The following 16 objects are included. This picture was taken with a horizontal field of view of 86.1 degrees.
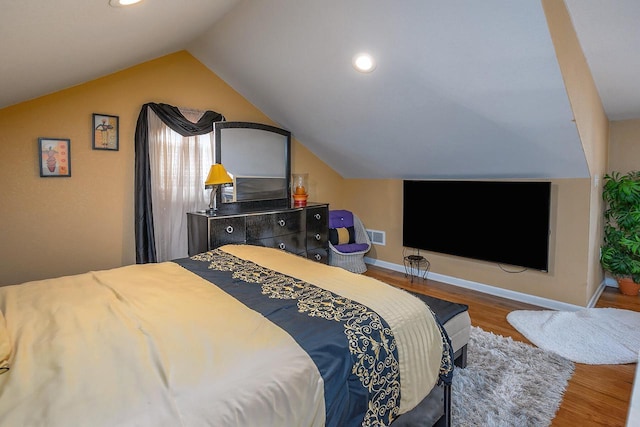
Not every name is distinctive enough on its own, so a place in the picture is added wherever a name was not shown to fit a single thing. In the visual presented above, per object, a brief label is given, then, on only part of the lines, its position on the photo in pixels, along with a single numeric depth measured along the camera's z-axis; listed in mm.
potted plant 3535
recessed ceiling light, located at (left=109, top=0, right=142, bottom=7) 1593
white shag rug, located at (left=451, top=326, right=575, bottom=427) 1890
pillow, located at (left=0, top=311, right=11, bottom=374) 1065
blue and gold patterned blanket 1229
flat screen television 3424
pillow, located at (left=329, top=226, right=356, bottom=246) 4734
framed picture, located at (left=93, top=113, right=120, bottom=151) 3053
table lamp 3416
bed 954
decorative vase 4281
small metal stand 4434
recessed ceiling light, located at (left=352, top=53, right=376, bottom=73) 2723
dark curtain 3240
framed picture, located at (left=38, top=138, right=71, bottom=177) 2797
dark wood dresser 3295
